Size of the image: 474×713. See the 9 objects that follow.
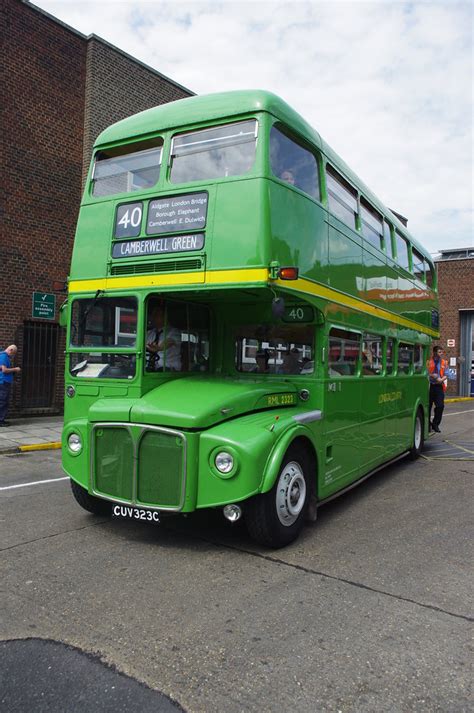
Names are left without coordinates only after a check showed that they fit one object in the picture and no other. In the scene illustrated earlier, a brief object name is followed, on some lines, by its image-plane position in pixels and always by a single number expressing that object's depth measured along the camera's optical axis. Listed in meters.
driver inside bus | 5.21
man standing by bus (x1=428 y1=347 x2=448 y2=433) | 12.33
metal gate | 13.58
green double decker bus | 4.57
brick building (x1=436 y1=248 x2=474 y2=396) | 30.67
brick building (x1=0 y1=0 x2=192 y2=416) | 13.16
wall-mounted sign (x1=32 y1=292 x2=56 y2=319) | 13.58
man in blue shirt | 11.96
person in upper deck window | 4.96
